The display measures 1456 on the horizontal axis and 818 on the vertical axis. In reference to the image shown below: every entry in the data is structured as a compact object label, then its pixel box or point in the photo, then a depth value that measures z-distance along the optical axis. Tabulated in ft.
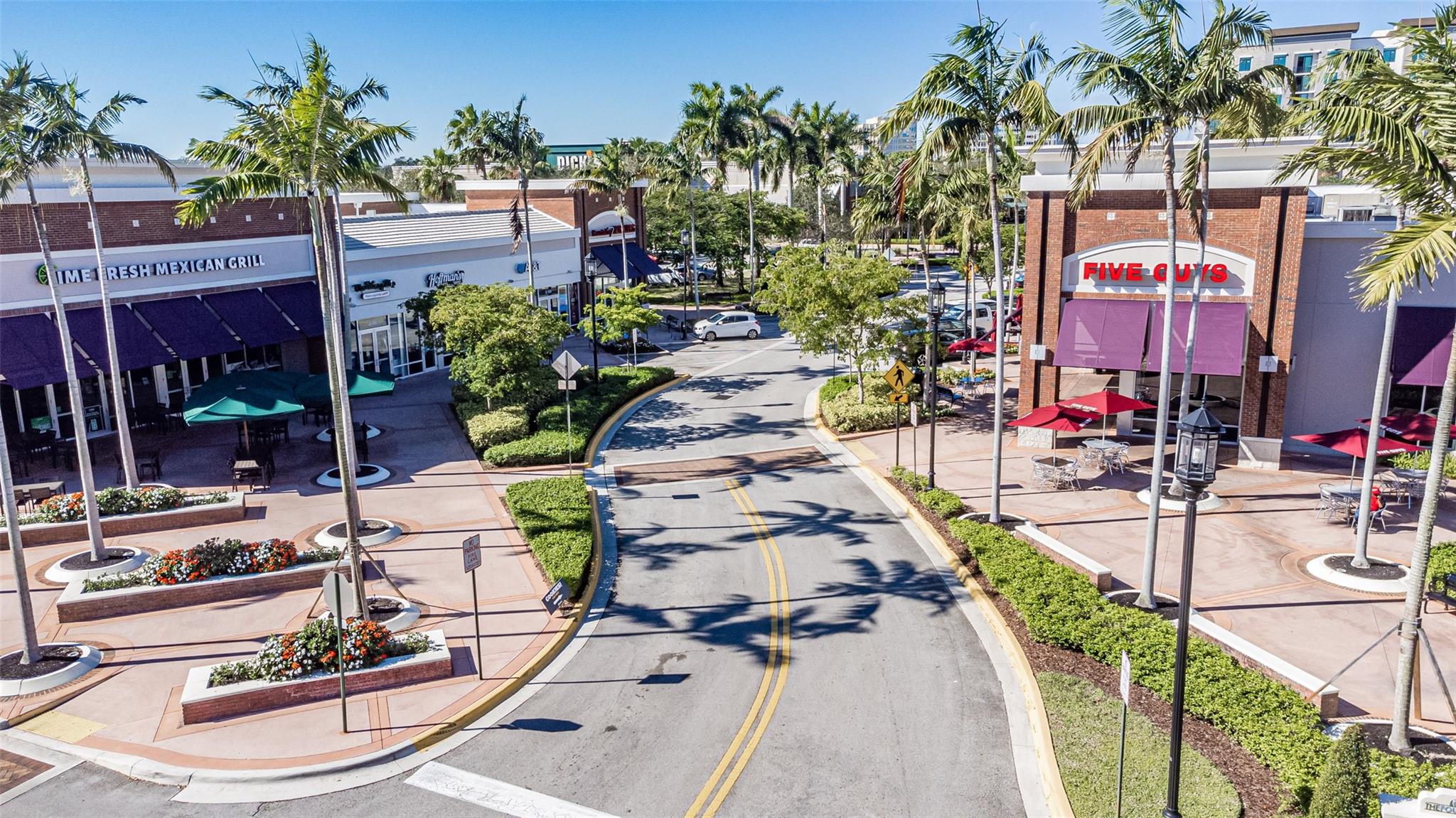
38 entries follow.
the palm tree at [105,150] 60.90
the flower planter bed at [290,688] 44.80
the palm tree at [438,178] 193.26
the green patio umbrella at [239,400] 76.28
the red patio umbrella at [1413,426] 68.74
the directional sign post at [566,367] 83.46
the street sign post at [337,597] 42.93
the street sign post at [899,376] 78.95
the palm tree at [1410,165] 36.27
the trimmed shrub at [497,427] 90.22
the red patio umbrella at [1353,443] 65.10
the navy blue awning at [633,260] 171.32
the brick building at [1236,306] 79.77
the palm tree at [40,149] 53.42
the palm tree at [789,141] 200.95
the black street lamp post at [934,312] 74.33
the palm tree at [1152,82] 51.03
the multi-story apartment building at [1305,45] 284.20
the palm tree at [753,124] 190.08
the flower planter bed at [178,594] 54.95
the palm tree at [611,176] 160.15
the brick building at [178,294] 82.74
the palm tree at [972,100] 62.23
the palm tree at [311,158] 49.19
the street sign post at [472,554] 49.23
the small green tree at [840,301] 98.12
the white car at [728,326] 162.50
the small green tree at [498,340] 92.38
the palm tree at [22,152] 47.29
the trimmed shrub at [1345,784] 32.81
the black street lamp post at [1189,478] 34.06
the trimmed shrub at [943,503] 71.77
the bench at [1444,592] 53.62
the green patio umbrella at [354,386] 84.64
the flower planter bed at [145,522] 66.49
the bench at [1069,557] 57.57
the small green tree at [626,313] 130.21
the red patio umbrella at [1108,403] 79.10
